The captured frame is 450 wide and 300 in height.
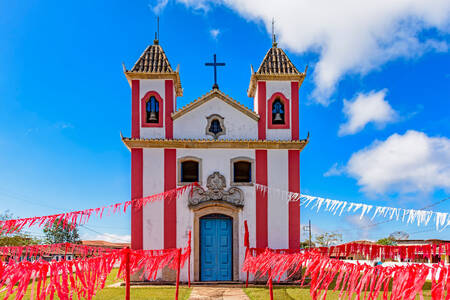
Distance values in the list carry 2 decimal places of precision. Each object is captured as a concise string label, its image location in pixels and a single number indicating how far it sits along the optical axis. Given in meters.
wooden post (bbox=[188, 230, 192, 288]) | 12.64
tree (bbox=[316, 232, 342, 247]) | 44.80
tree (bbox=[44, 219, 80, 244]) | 39.66
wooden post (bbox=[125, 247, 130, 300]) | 6.01
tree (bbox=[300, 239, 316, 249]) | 54.68
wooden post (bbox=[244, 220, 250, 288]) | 10.94
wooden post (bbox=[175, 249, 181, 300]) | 7.92
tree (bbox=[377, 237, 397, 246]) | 37.00
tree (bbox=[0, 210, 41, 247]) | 24.80
